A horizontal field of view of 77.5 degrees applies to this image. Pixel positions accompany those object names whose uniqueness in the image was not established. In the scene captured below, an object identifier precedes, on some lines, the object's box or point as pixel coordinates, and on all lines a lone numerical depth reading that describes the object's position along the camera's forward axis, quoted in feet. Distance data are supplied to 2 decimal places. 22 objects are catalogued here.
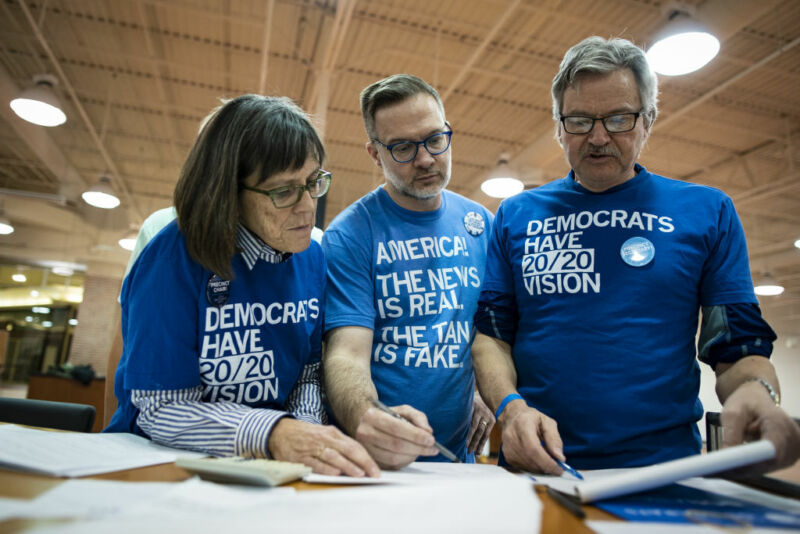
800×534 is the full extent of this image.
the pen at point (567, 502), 2.07
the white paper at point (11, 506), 1.67
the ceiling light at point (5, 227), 32.24
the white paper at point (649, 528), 1.85
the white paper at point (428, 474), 2.64
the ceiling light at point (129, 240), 30.04
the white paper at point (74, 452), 2.46
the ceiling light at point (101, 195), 22.17
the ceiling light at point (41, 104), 15.76
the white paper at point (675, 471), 2.12
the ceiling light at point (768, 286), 29.43
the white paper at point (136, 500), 1.77
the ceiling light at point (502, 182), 20.07
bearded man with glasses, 4.66
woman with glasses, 3.44
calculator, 2.30
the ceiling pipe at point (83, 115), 18.34
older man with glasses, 3.77
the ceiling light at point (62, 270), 43.86
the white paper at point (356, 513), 1.64
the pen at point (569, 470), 3.16
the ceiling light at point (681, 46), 11.47
